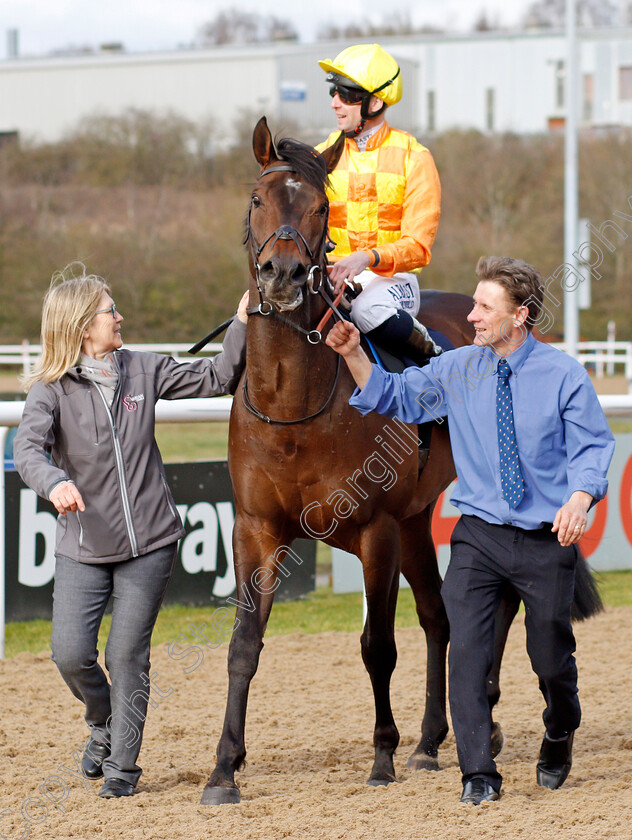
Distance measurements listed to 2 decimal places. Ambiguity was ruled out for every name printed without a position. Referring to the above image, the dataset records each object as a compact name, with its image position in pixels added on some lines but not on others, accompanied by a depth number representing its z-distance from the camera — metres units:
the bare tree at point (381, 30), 103.62
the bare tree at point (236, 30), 109.00
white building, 81.87
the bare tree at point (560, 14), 102.50
